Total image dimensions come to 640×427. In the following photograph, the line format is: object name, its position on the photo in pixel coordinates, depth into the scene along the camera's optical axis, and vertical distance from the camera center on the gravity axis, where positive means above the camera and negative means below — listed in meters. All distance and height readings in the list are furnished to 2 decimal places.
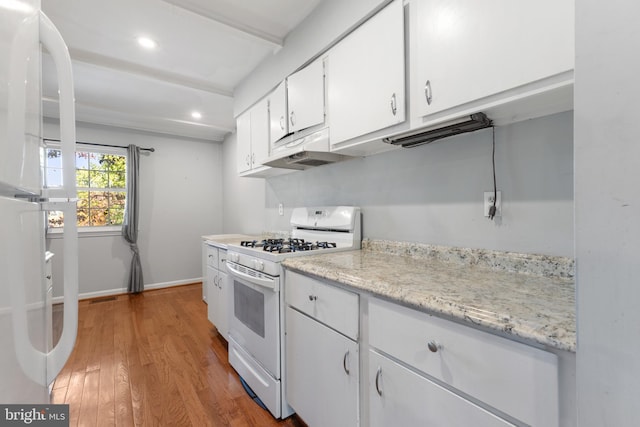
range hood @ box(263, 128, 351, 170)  1.75 +0.39
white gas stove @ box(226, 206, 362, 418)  1.58 -0.51
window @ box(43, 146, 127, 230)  3.92 +0.39
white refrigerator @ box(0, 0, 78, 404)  0.40 +0.01
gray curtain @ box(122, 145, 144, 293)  4.00 -0.05
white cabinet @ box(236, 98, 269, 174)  2.43 +0.71
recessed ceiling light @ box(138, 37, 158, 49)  2.13 +1.34
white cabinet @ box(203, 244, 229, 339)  2.45 -0.72
